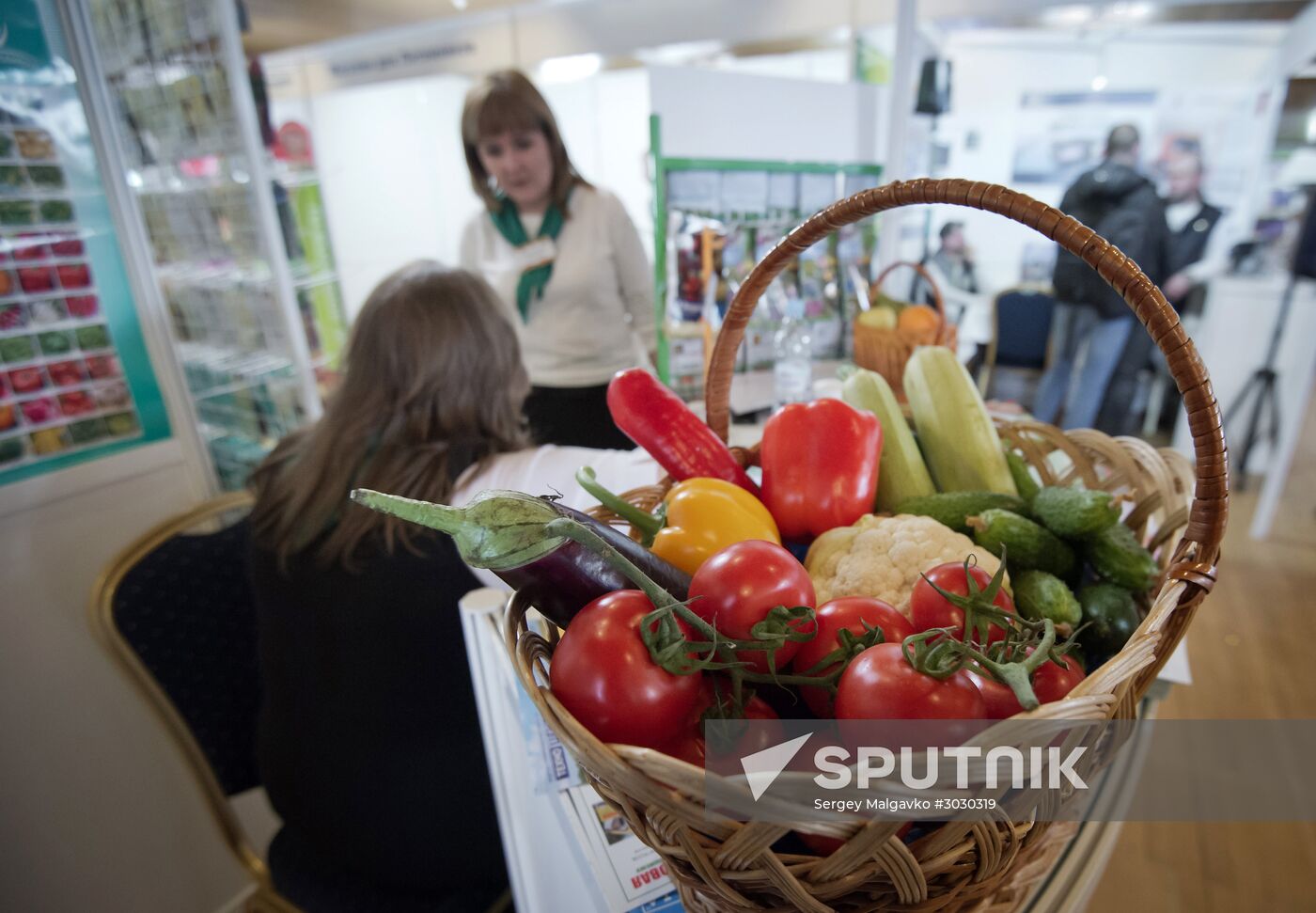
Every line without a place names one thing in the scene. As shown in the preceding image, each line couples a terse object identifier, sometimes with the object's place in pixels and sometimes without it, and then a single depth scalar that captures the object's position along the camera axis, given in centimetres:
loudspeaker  203
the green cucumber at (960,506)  72
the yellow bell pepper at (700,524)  58
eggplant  42
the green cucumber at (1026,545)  63
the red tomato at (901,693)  38
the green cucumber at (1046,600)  56
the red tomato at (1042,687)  40
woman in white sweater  168
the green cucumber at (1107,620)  57
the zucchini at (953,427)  82
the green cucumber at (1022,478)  82
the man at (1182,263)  291
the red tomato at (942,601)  48
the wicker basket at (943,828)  35
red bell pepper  71
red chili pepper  72
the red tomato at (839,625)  46
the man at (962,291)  260
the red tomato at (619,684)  40
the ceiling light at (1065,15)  217
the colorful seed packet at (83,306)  114
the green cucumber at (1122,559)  61
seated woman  87
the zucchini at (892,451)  83
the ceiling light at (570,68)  321
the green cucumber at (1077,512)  62
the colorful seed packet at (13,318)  106
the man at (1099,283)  253
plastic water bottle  136
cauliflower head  60
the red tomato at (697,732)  44
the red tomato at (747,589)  45
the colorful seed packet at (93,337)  116
